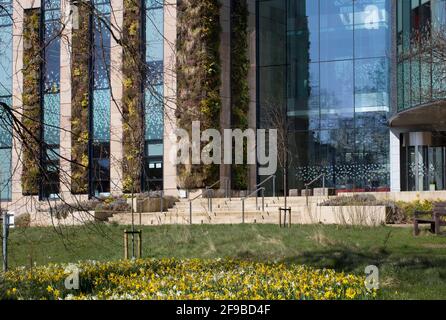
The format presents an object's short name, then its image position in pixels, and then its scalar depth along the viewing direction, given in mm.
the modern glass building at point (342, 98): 33688
